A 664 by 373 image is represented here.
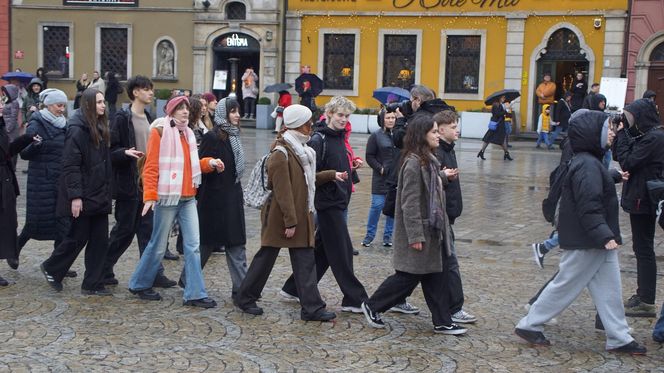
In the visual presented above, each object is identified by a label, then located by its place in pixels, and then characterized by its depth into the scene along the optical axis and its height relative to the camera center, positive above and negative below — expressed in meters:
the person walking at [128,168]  8.51 -0.82
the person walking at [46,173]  8.89 -0.93
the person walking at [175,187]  7.81 -0.89
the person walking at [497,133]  22.62 -1.01
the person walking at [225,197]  8.07 -0.99
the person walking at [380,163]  10.66 -0.87
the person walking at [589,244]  6.69 -1.05
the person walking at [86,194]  7.98 -1.00
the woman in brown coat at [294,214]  7.38 -1.02
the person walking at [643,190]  7.96 -0.78
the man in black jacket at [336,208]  7.82 -1.01
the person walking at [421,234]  7.03 -1.08
